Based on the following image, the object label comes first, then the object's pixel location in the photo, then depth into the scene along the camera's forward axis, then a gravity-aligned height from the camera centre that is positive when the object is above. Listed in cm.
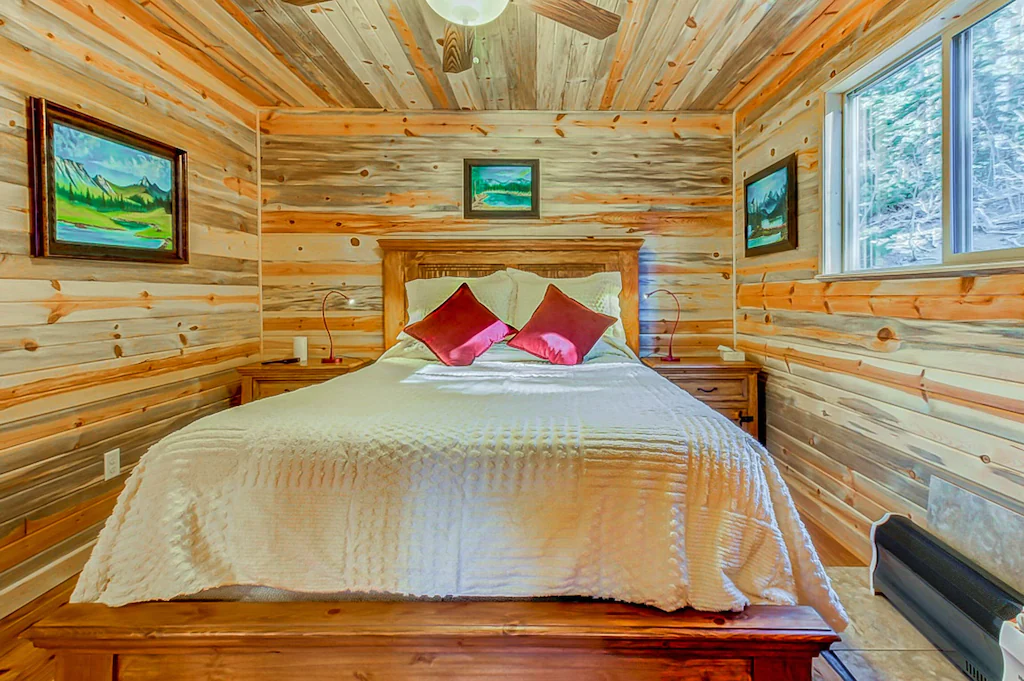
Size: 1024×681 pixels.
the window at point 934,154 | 163 +67
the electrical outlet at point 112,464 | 228 -63
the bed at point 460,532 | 117 -50
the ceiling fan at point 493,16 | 171 +114
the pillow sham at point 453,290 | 300 +21
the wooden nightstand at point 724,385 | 301 -37
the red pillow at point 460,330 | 259 -2
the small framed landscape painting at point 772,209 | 278 +69
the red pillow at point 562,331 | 260 -3
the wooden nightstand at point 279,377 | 303 -30
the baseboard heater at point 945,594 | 139 -86
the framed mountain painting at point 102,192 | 194 +63
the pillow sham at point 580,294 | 297 +19
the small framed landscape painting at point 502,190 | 350 +96
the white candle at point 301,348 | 332 -14
